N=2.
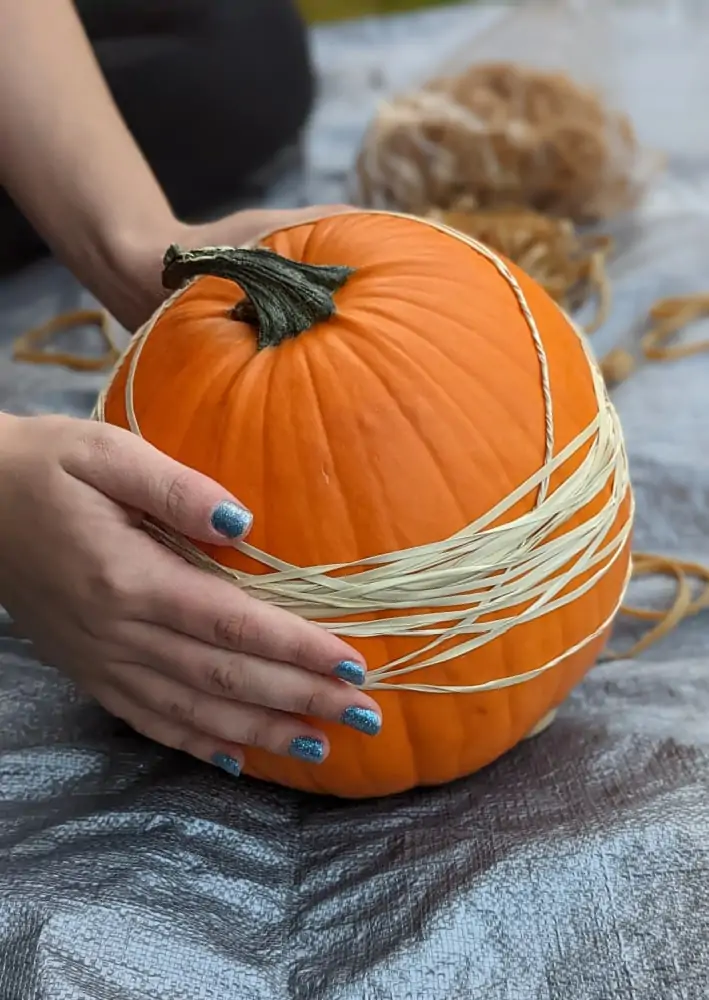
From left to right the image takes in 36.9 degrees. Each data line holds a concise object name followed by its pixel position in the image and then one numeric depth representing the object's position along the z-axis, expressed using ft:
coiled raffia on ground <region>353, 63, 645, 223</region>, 4.16
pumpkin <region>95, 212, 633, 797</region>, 1.80
